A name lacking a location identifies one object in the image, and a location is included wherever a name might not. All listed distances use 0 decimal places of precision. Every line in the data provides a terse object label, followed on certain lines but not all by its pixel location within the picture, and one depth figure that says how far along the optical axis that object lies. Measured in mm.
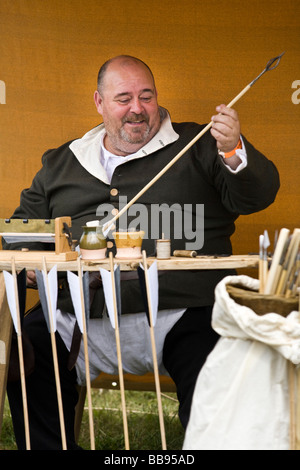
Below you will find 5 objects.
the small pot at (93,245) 4871
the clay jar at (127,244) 4922
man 5445
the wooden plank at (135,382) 6898
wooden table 4727
